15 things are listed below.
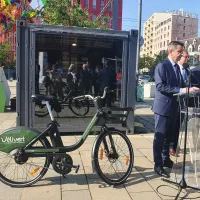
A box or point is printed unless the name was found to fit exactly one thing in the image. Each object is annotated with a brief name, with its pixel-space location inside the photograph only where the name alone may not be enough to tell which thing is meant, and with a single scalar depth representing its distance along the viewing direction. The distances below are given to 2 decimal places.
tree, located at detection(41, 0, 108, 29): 9.84
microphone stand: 3.23
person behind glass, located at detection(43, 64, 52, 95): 5.71
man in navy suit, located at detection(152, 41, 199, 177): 3.73
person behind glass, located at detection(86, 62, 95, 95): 5.90
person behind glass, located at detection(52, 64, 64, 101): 5.78
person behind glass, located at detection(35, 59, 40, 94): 5.64
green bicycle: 3.29
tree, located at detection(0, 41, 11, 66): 28.43
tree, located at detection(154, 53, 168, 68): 63.28
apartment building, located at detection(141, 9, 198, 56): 100.50
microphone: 3.31
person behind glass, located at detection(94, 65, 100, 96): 5.98
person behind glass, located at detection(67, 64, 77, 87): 5.84
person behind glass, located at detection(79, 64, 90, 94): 5.91
